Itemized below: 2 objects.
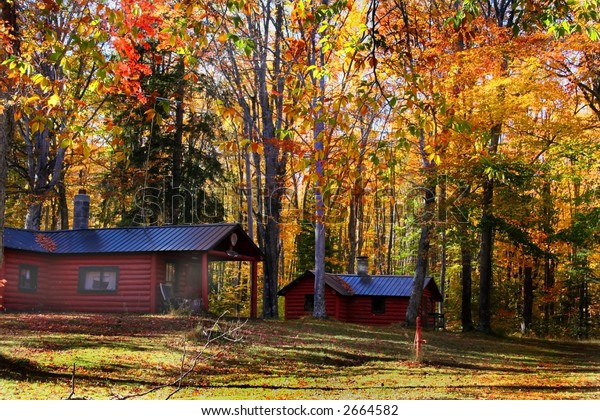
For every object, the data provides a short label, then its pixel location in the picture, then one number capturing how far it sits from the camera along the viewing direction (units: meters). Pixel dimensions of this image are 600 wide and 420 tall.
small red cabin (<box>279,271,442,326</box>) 33.81
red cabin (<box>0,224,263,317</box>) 25.47
